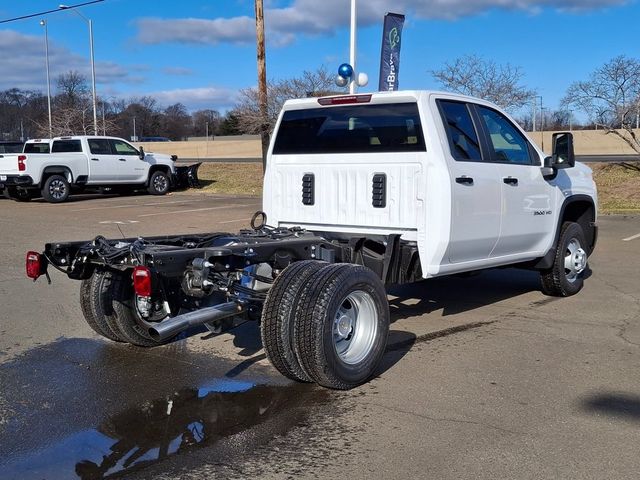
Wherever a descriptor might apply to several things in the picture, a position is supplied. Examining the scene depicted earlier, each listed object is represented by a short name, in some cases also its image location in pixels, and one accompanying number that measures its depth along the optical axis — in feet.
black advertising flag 51.98
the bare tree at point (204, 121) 361.51
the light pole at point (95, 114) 122.72
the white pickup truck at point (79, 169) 70.23
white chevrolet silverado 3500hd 15.43
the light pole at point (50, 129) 135.44
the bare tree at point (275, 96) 84.80
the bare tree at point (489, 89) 78.38
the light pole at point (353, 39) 56.65
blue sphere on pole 49.78
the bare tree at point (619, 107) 63.10
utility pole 73.80
